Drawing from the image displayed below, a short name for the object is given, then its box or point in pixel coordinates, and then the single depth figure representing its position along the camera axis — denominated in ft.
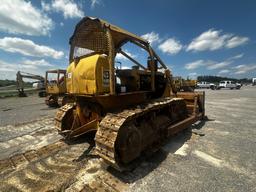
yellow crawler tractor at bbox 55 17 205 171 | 12.00
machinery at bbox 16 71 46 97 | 81.86
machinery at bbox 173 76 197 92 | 65.90
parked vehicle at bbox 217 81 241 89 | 147.61
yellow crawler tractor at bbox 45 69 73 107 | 42.32
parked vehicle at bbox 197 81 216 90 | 158.16
